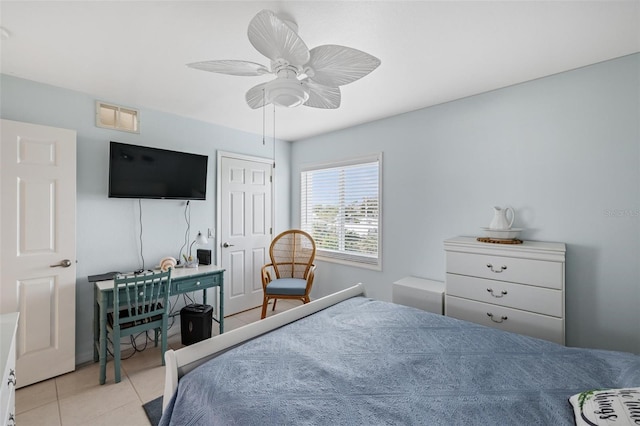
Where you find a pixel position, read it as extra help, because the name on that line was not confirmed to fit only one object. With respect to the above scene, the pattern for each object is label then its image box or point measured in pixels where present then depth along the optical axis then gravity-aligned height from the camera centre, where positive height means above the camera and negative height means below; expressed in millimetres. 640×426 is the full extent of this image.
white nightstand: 2529 -782
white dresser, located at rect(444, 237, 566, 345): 1963 -569
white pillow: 836 -629
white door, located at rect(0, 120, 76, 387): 2146 -260
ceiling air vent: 2695 +970
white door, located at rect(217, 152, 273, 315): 3627 -172
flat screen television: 2631 +412
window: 3520 +49
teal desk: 2330 -752
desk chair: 2279 -847
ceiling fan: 1305 +820
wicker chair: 3598 -657
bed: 1000 -720
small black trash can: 2844 -1156
